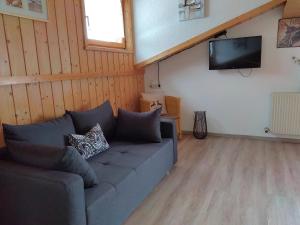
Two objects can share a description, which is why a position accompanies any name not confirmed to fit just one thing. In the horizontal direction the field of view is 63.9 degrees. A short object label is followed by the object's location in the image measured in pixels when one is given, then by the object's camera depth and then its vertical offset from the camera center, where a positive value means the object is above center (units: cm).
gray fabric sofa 139 -75
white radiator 353 -64
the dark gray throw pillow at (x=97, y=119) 246 -43
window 305 +77
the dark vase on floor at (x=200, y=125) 418 -88
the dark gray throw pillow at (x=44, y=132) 185 -41
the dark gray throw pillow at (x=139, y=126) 264 -55
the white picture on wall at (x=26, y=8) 201 +66
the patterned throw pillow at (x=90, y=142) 219 -59
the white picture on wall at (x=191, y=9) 328 +89
